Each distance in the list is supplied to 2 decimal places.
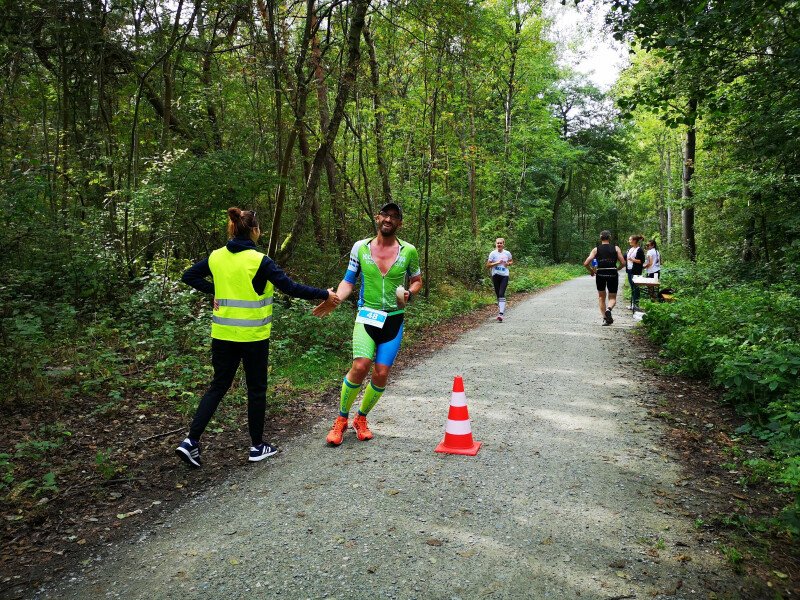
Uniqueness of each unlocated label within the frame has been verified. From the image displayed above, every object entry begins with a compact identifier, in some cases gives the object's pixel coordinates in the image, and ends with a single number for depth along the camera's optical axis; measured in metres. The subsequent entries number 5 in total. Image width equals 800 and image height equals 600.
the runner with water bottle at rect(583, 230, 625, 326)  12.07
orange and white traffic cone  4.78
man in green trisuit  4.89
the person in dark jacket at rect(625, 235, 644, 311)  13.54
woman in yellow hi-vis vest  4.37
